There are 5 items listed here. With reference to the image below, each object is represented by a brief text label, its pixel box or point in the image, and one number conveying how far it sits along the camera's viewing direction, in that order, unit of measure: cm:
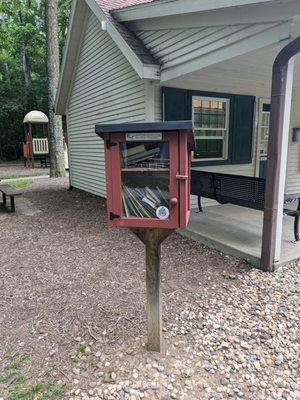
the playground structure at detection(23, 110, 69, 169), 1662
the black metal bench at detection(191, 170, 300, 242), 394
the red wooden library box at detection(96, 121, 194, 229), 192
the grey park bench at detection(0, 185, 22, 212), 644
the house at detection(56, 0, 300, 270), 343
